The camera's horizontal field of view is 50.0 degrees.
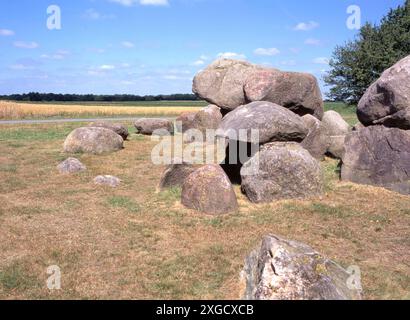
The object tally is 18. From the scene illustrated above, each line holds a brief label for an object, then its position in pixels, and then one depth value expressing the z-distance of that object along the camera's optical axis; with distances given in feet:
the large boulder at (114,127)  75.10
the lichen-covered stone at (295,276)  19.04
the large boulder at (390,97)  38.91
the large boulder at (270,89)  54.03
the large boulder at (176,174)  42.04
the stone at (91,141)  62.69
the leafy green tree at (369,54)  105.09
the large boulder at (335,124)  65.61
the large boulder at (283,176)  37.99
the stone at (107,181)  44.75
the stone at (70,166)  49.70
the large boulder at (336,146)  57.80
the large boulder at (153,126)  88.33
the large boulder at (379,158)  39.81
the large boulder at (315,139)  55.88
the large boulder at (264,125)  40.14
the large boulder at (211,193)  35.01
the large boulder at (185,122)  80.35
